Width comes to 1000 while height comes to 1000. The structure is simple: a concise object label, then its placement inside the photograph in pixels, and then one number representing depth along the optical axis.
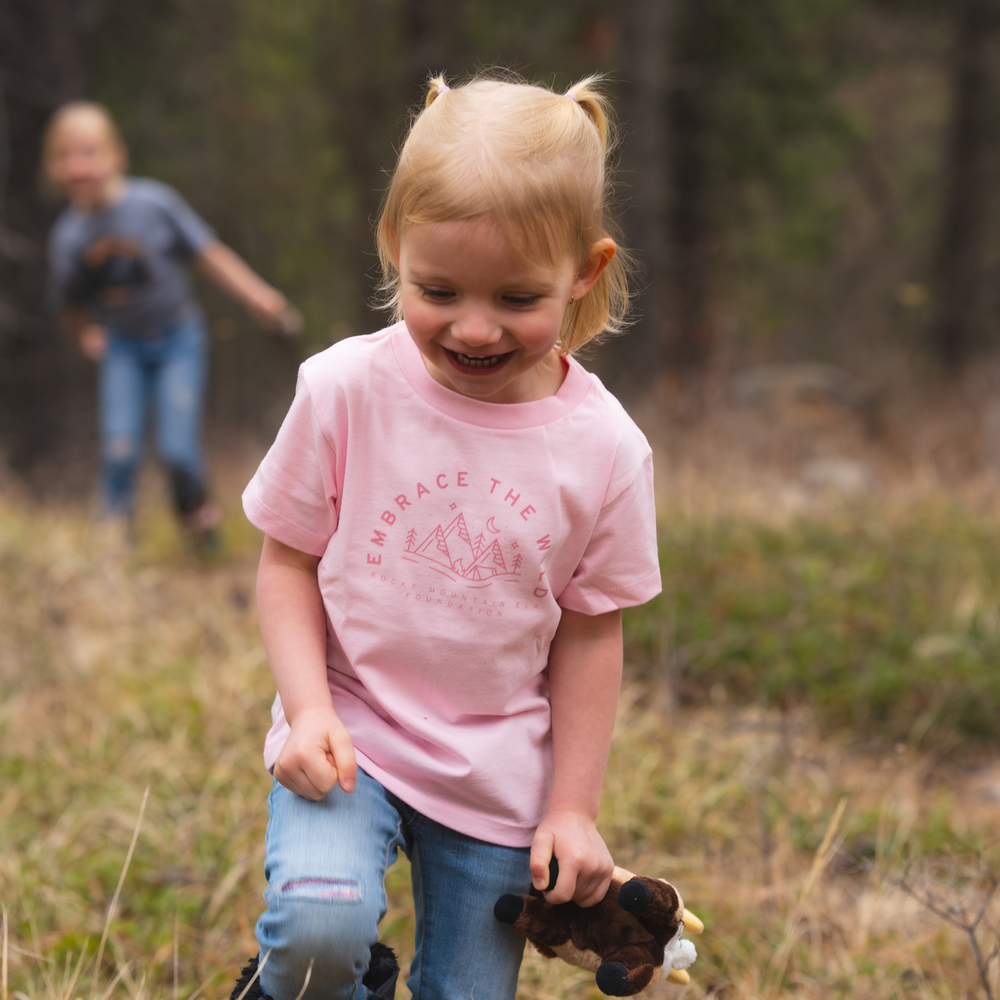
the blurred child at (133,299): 4.96
